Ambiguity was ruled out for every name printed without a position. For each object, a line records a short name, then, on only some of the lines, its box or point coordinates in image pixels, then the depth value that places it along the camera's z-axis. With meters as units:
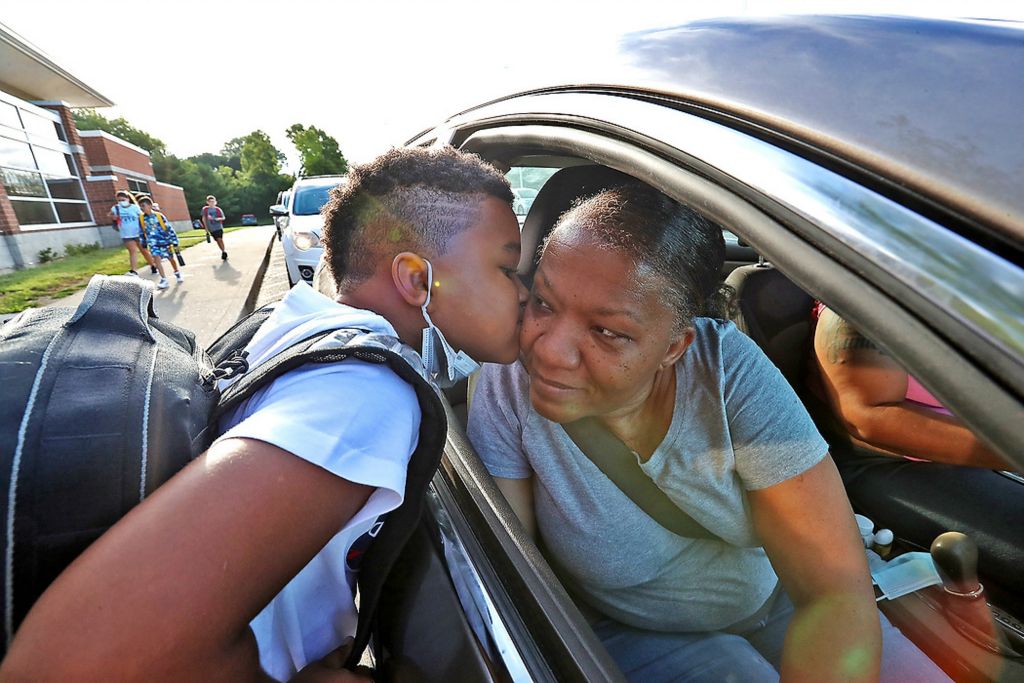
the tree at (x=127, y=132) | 57.09
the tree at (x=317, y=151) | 47.72
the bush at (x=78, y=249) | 18.42
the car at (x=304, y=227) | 7.48
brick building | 15.09
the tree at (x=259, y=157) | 61.44
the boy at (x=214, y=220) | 14.86
